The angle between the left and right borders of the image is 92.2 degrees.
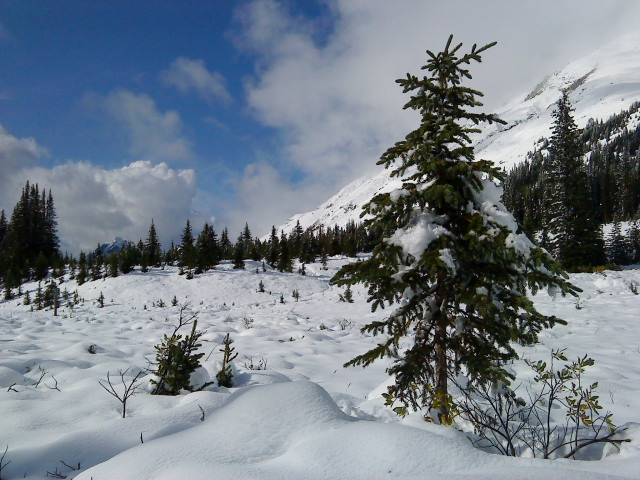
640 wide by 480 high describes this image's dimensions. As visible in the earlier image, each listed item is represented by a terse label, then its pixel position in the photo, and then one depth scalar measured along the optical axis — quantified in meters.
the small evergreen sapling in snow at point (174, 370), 4.30
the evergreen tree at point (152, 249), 44.22
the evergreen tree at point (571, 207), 22.33
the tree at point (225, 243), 61.17
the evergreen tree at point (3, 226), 56.92
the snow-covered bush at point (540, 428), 2.50
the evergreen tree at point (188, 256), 33.62
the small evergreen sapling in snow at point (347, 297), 16.84
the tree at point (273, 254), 47.22
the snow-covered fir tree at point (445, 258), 2.98
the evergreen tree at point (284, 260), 40.53
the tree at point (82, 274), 33.67
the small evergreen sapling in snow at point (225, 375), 4.84
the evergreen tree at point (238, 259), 37.66
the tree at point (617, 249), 40.09
